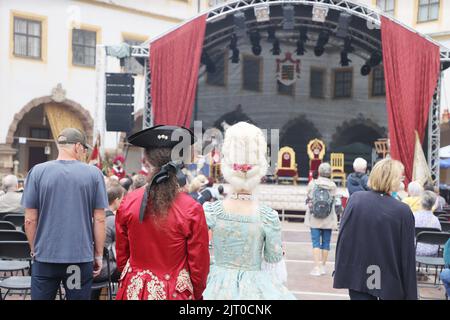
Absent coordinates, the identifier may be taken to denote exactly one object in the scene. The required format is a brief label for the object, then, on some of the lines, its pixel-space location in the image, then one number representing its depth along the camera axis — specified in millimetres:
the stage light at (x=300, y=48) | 15797
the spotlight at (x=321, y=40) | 14414
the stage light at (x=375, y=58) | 14258
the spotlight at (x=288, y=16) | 12199
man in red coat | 2418
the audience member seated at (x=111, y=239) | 4078
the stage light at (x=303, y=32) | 14609
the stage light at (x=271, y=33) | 14135
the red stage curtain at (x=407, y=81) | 11727
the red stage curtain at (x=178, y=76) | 12133
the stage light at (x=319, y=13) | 12008
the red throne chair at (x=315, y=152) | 16984
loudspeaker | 12328
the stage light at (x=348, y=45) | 14462
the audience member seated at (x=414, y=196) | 6445
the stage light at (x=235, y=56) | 15283
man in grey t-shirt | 3342
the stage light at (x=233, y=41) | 14305
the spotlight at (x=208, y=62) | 14976
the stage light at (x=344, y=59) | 15728
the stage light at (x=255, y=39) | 14115
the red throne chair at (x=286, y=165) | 17047
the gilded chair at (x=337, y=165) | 16859
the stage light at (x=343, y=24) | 12273
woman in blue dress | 2611
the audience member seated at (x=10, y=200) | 6348
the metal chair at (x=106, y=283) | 3884
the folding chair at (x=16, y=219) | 5883
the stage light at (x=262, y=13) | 12073
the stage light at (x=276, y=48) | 15632
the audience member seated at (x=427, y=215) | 6062
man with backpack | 6473
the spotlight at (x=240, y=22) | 12328
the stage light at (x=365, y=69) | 15242
